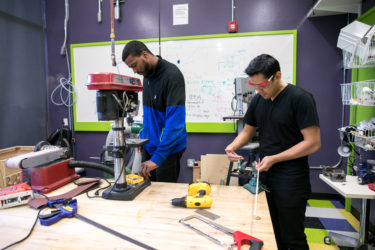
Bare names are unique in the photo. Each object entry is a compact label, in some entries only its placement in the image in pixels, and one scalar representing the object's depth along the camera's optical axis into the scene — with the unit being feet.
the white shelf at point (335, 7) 8.09
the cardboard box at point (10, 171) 7.23
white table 5.34
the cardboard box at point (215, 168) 9.99
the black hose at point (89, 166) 4.58
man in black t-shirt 4.32
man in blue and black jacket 4.80
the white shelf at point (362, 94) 5.68
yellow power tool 3.37
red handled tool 2.43
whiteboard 9.75
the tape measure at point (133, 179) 4.13
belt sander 3.75
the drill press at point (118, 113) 3.59
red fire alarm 9.86
